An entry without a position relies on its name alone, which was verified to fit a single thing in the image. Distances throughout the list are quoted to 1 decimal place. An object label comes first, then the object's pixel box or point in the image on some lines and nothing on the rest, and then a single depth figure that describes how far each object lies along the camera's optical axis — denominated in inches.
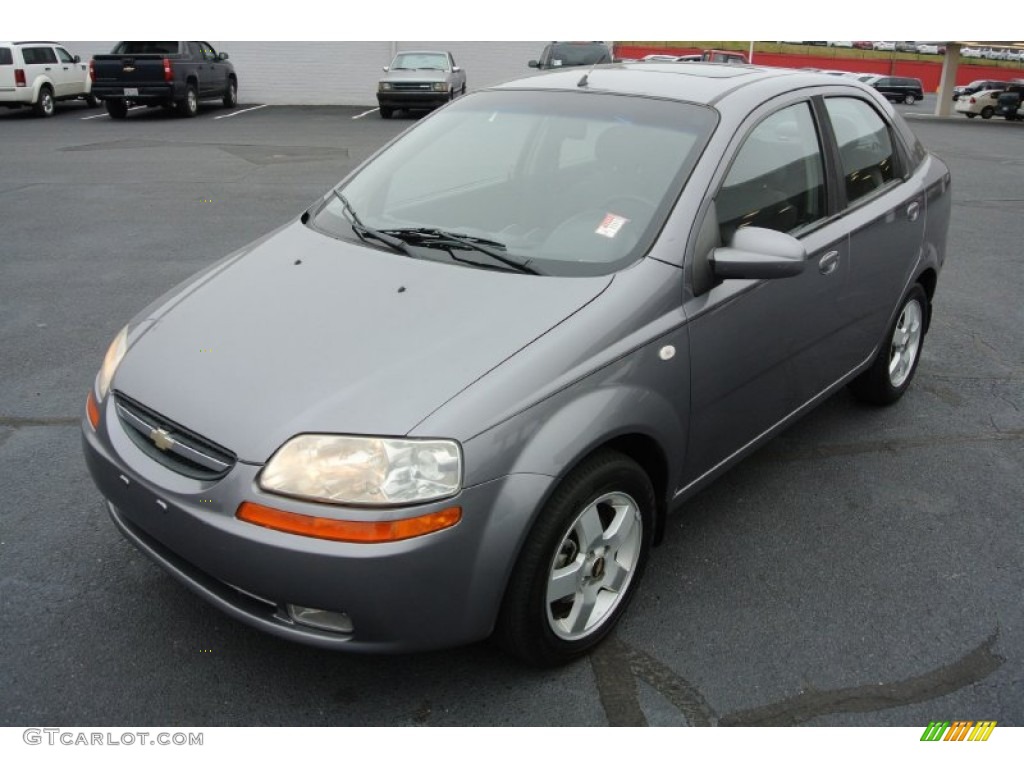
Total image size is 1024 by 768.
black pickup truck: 752.3
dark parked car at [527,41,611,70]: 868.6
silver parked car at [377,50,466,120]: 804.6
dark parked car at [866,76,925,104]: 1558.8
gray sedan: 92.3
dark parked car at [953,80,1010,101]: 1271.3
